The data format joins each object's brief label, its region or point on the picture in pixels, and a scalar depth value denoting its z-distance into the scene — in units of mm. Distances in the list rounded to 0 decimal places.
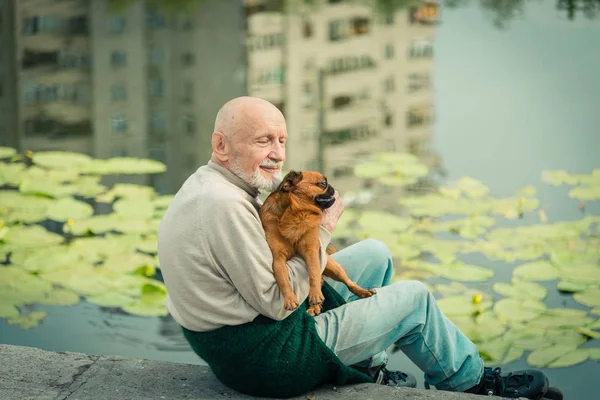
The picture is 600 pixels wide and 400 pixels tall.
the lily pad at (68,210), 8861
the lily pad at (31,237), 8427
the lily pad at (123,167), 9844
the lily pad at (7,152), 10141
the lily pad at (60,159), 9930
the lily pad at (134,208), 8925
